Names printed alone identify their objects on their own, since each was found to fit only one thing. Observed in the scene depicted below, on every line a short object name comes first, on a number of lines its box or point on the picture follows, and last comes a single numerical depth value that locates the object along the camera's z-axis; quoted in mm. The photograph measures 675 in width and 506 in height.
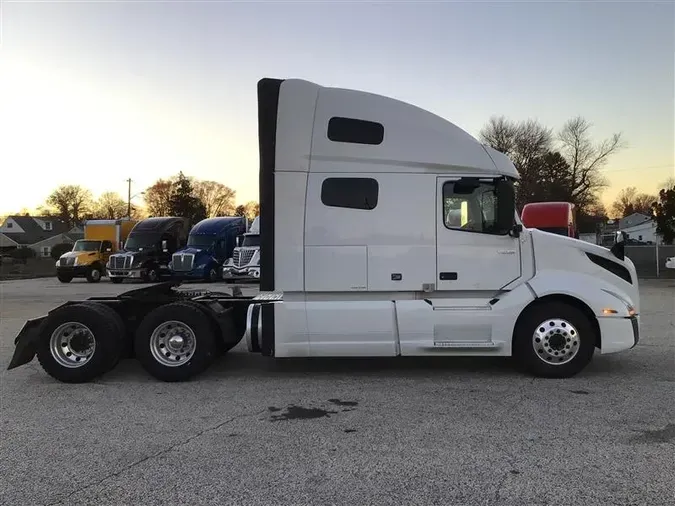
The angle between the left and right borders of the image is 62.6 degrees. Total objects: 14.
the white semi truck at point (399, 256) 6699
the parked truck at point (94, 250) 29000
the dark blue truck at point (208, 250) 24609
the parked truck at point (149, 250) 26734
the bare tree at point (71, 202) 101500
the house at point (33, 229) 99812
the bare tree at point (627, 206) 108925
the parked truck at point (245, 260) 23391
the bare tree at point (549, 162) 58500
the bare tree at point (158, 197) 84250
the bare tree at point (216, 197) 94750
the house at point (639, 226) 86206
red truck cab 21562
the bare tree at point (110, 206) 95812
